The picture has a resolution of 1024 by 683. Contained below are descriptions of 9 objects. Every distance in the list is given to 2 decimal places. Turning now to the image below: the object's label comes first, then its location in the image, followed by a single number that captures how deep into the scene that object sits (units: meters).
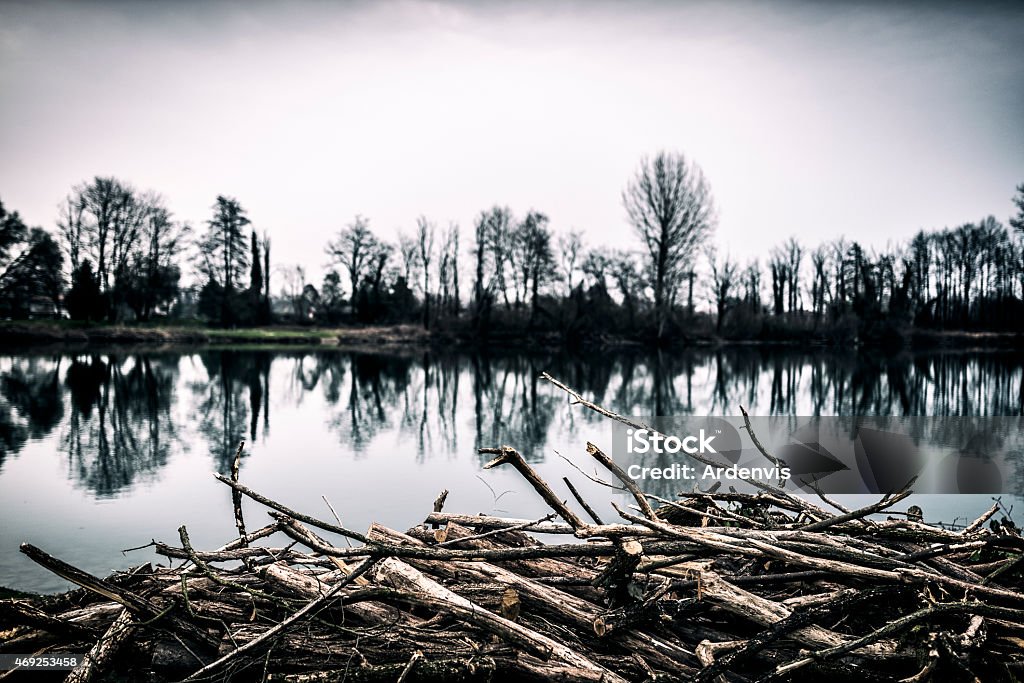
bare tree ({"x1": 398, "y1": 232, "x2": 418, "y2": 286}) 69.38
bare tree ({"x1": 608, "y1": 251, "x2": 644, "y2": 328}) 54.47
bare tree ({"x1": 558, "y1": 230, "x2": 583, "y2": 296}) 60.12
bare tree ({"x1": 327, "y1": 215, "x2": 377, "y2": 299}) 68.06
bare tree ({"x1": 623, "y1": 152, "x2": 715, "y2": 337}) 49.31
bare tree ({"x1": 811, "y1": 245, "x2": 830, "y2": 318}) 65.19
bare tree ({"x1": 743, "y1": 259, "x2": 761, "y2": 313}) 66.81
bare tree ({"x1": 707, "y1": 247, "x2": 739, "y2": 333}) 60.19
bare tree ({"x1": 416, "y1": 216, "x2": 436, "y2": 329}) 68.06
